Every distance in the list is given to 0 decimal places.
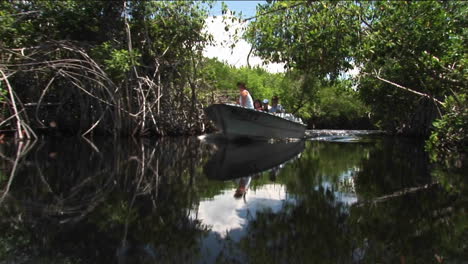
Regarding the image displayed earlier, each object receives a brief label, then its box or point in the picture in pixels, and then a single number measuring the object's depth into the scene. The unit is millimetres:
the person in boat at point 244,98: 12594
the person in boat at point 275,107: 14849
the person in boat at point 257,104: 14586
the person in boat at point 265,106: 14367
